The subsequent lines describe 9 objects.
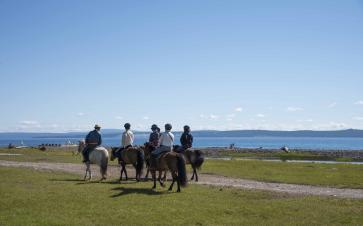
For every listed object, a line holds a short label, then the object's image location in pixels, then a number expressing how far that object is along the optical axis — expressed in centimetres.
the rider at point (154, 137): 2566
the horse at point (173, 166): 2108
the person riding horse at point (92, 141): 2577
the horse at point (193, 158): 2678
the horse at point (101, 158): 2528
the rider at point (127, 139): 2640
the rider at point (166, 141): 2267
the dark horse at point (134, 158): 2558
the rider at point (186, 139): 2647
